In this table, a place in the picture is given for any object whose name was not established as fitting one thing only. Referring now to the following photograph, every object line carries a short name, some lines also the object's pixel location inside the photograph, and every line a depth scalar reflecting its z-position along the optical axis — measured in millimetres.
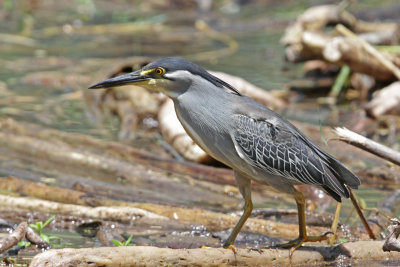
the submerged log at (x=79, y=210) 10555
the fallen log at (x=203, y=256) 7141
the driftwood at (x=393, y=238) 7859
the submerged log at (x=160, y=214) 10352
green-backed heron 8352
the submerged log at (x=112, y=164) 12633
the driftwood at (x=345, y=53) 17844
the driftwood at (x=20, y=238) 7958
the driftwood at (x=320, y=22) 20453
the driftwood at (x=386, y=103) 16812
